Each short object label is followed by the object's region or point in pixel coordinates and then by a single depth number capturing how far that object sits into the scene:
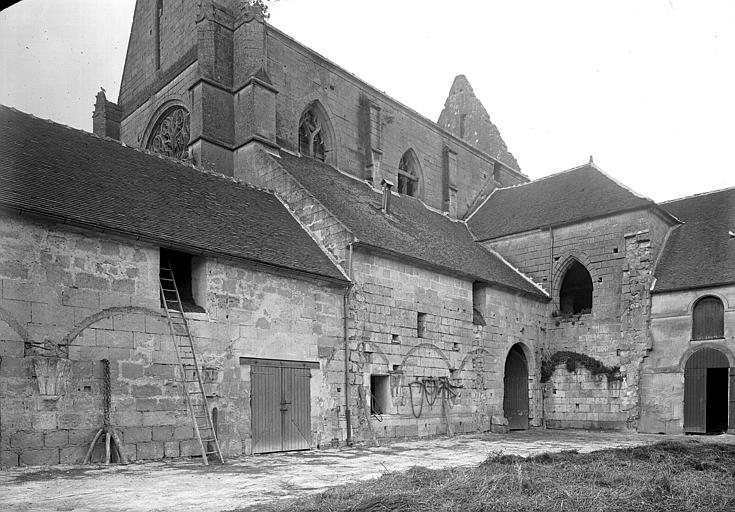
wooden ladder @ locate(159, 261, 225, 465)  11.55
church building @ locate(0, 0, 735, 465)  10.48
